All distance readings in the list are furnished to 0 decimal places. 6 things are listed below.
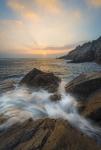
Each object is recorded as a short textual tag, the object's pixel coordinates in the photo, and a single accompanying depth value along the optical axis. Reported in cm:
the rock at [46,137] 245
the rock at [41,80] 773
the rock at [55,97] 597
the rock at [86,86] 532
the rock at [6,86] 864
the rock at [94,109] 401
